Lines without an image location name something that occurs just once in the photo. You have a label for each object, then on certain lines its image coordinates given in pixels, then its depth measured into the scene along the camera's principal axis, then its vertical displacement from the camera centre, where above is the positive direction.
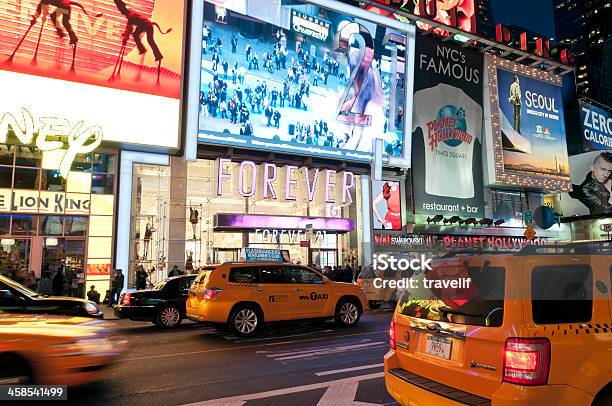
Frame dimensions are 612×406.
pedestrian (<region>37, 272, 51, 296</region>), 18.78 -1.54
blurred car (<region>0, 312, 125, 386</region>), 5.18 -1.23
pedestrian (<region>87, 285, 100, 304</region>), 19.36 -1.97
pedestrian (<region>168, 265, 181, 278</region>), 20.95 -1.06
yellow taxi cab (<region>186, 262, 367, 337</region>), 10.61 -1.16
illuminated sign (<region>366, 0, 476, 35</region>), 33.97 +18.85
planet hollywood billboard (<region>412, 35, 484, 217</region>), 34.28 +9.46
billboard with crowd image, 24.39 +9.93
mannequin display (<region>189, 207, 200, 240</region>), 25.07 +1.78
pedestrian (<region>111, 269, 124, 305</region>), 19.20 -1.53
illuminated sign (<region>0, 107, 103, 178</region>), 18.84 +4.99
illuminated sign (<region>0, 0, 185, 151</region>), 19.33 +8.35
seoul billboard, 37.78 +10.69
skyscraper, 135.50 +67.37
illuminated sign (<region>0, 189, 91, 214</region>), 19.75 +2.10
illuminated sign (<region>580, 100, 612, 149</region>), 49.35 +13.88
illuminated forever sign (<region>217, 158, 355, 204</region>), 25.19 +4.10
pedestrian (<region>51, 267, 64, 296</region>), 18.53 -1.44
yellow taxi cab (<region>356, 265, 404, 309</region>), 16.59 -1.49
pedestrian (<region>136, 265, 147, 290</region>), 19.91 -1.36
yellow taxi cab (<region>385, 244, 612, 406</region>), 3.50 -0.68
